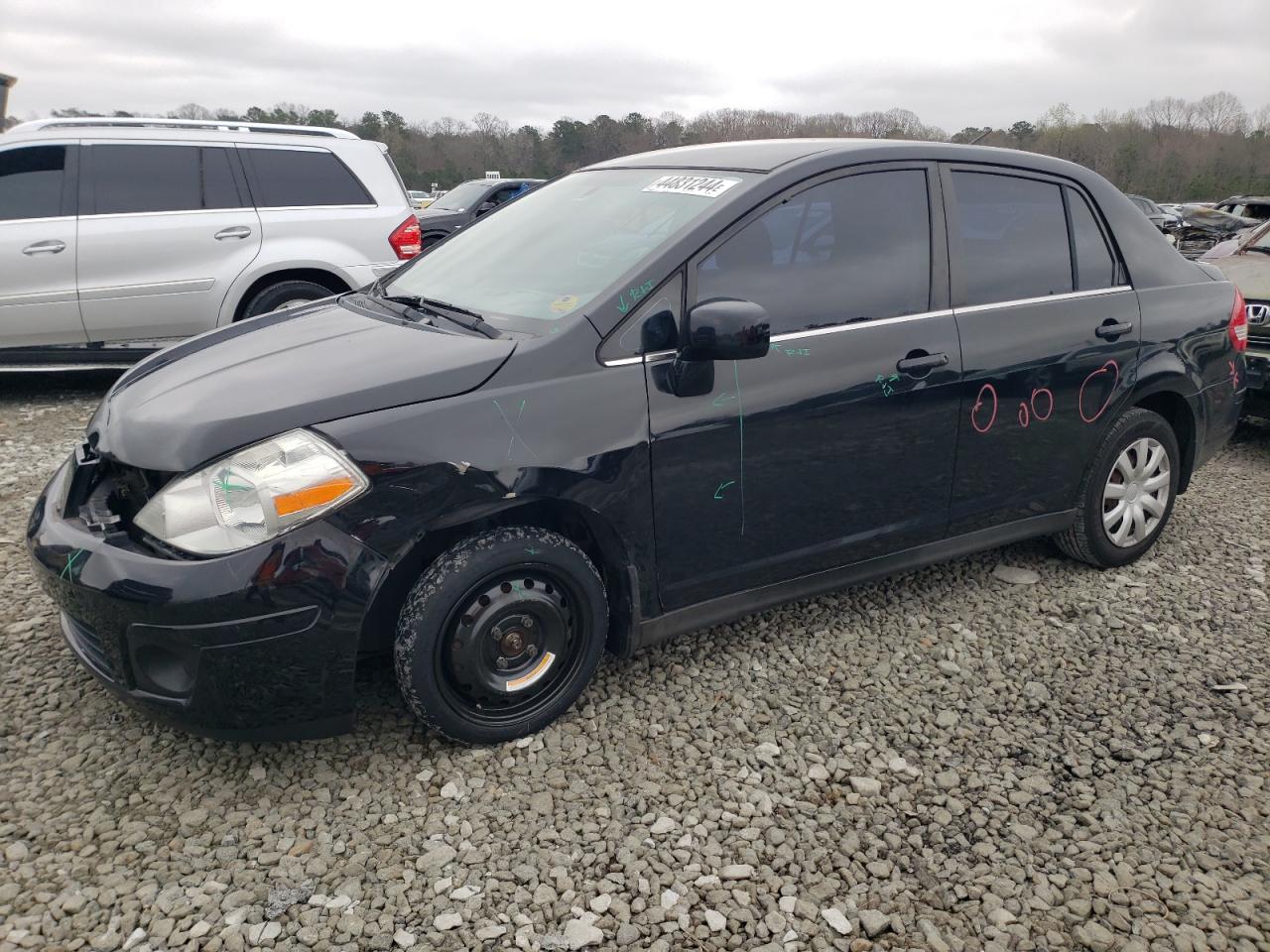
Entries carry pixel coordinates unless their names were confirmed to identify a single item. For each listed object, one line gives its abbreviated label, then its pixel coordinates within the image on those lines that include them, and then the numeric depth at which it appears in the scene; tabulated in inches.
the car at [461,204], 579.0
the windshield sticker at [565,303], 109.7
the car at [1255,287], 226.4
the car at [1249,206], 500.4
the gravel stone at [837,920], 86.1
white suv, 245.4
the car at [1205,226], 663.1
